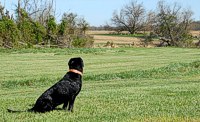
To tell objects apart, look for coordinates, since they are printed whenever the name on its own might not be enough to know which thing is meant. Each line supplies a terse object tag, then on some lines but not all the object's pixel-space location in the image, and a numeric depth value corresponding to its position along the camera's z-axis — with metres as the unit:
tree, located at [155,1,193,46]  74.22
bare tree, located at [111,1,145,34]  115.75
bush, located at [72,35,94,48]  59.88
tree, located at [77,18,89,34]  66.10
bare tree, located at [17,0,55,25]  63.41
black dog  9.70
